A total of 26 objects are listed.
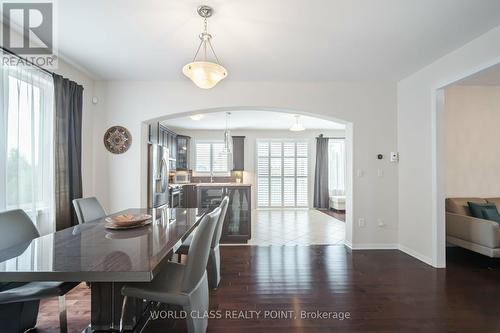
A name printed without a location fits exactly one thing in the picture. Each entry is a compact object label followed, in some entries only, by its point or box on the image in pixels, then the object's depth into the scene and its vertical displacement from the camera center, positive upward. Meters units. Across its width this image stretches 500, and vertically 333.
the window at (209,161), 7.82 +0.22
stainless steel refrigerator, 4.09 -0.16
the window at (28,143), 2.28 +0.25
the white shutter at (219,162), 7.81 +0.18
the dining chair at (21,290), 1.56 -0.81
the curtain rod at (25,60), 2.28 +1.11
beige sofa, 2.97 -0.82
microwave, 6.85 -0.29
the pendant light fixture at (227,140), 5.74 +0.66
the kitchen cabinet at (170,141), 5.70 +0.67
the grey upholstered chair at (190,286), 1.48 -0.78
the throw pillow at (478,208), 3.33 -0.57
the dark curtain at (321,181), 7.72 -0.44
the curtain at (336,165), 7.93 +0.08
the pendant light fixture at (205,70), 2.08 +0.87
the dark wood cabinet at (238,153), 7.65 +0.46
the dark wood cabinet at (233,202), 4.27 -0.61
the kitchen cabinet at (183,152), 7.26 +0.48
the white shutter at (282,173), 7.85 -0.18
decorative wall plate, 3.71 +0.43
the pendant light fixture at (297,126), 5.94 +1.03
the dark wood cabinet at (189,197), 6.79 -0.83
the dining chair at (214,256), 2.46 -0.95
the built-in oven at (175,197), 5.76 -0.73
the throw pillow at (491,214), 3.27 -0.65
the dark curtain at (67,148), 2.86 +0.24
